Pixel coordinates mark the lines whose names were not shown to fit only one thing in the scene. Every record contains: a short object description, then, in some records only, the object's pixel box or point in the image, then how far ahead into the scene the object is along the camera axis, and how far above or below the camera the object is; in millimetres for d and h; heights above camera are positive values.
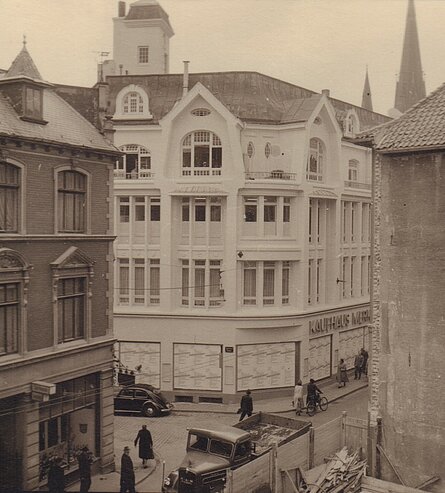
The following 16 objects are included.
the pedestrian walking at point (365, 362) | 37375 -6856
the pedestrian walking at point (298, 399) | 29578 -7095
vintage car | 28391 -6968
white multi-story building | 32094 +473
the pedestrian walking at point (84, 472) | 18719 -6634
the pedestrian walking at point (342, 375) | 35000 -7085
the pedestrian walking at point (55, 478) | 18078 -6562
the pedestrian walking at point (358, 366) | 36812 -6970
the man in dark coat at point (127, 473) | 18625 -6607
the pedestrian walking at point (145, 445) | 21656 -6765
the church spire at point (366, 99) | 67250 +15543
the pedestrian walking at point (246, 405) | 27031 -6782
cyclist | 29500 -6843
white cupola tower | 38312 +12624
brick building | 18203 -1192
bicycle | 29578 -7403
